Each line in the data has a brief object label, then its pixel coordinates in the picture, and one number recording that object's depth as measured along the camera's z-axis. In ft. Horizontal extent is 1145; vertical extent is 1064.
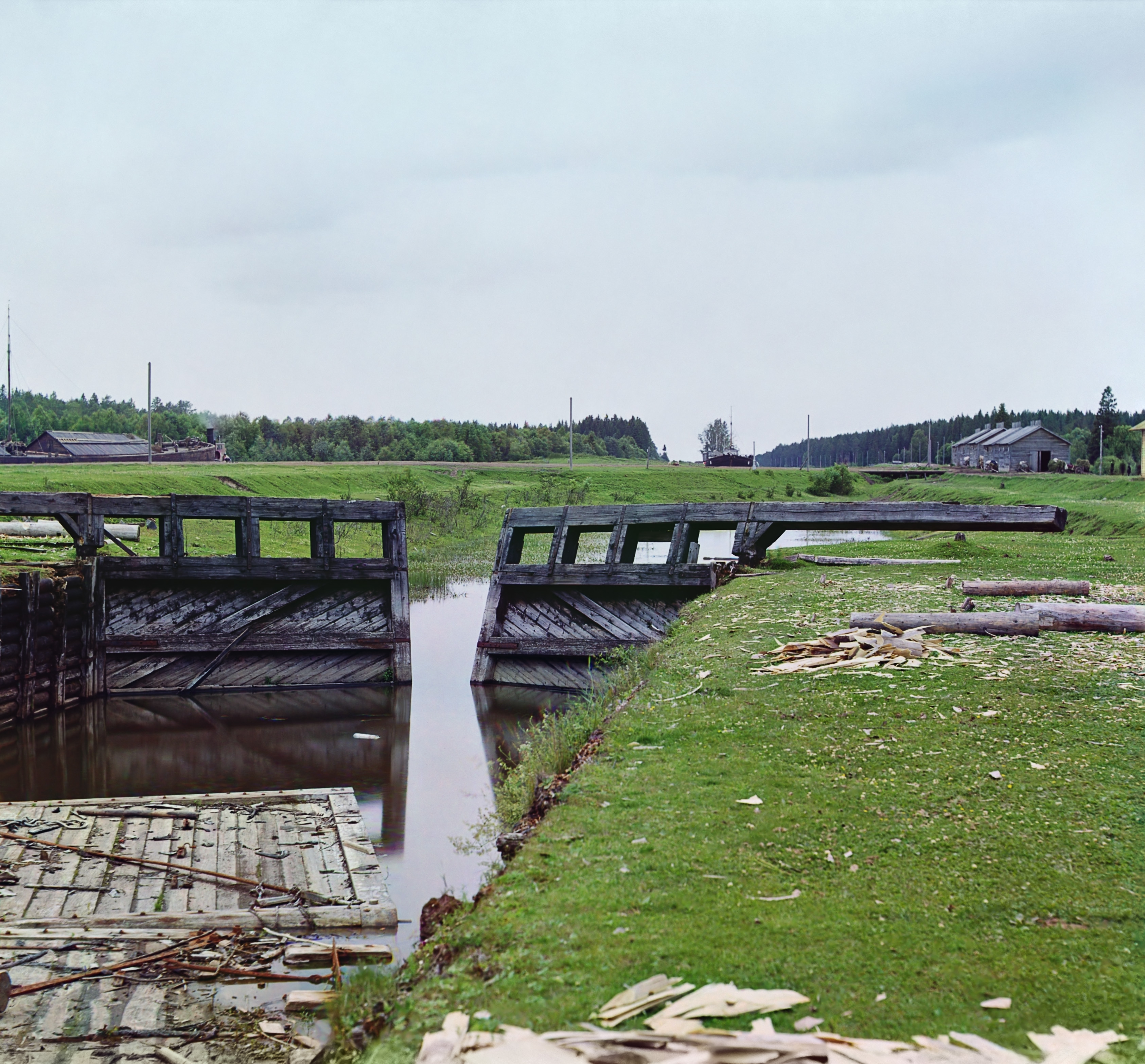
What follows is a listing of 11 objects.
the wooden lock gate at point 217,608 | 62.28
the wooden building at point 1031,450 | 314.76
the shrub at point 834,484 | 278.46
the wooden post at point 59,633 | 60.03
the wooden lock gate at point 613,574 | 61.62
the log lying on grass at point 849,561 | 72.33
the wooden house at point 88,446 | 239.91
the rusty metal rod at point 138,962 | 23.39
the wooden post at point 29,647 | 57.31
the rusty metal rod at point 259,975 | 25.35
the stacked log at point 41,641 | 56.85
